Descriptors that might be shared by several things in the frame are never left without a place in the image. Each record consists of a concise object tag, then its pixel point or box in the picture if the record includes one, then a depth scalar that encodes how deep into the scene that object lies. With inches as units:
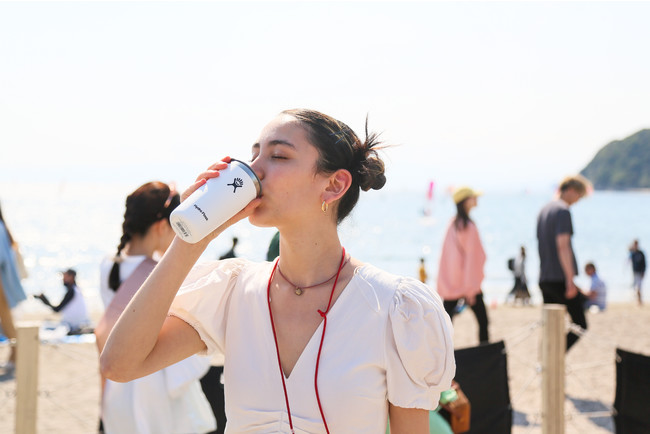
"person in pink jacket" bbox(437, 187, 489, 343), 290.5
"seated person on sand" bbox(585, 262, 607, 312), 616.1
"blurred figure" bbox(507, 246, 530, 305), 816.3
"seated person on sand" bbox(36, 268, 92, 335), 449.4
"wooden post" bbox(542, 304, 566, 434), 190.5
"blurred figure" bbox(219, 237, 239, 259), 537.0
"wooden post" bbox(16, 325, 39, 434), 165.3
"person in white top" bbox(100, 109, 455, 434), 69.1
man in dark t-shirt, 274.2
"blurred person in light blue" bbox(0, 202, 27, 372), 245.1
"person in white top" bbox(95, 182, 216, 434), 134.0
